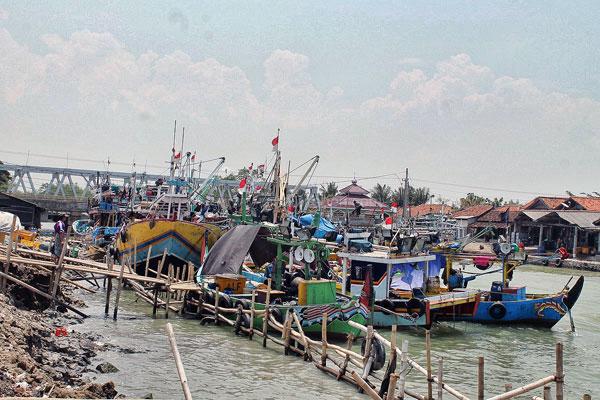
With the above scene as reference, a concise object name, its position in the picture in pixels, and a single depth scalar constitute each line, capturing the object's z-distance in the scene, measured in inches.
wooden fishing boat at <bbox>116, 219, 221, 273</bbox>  1051.3
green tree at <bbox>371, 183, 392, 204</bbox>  3102.9
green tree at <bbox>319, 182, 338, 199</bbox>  3078.2
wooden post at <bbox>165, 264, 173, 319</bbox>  736.8
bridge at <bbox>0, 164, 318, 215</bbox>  2290.8
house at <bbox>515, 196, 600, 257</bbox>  1961.1
